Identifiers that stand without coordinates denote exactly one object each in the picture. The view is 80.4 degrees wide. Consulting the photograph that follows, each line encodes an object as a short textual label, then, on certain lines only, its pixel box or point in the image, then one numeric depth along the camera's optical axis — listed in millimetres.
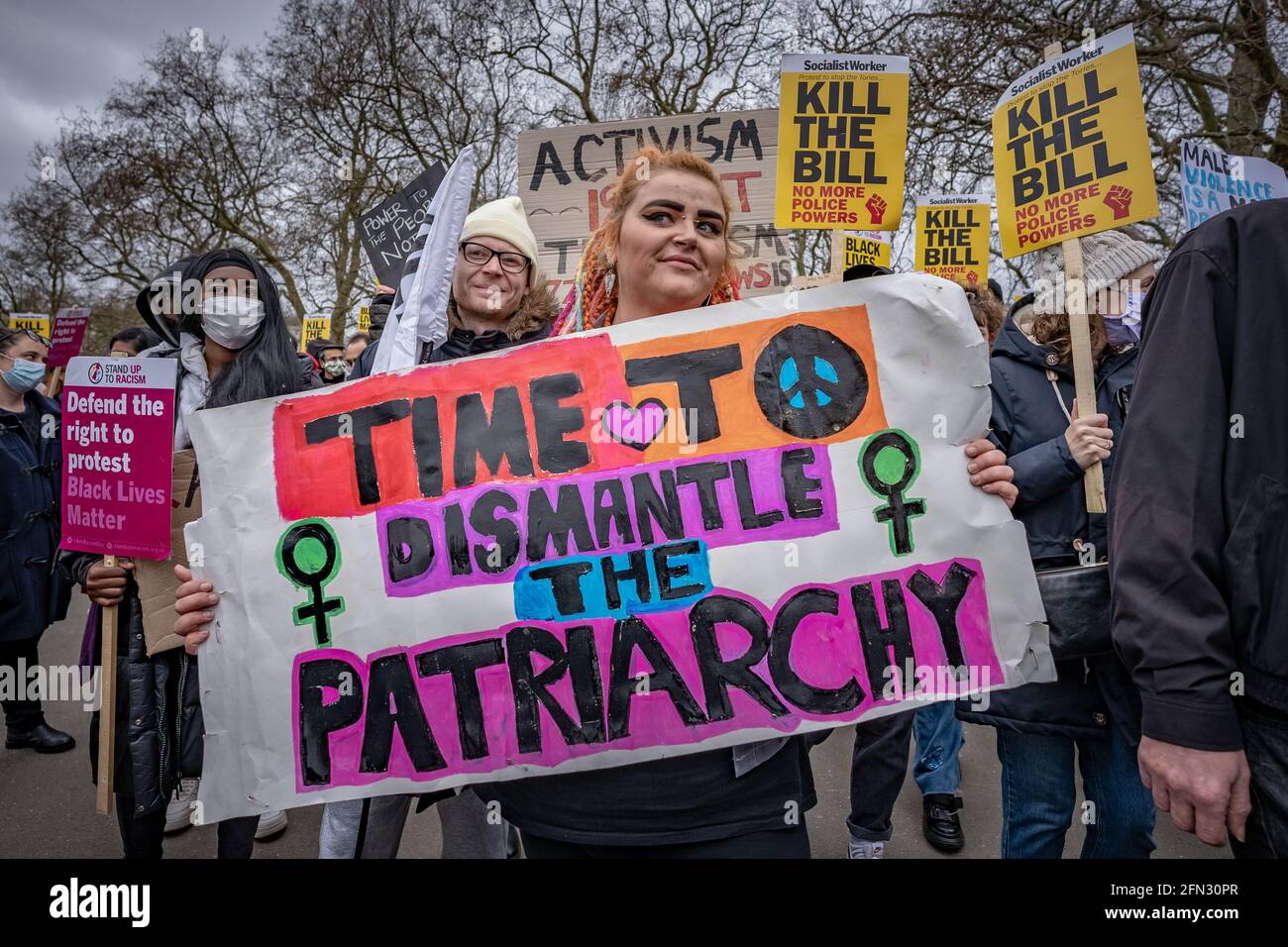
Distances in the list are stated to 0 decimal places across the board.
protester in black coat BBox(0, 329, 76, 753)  4117
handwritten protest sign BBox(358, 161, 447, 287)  2879
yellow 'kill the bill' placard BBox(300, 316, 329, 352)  13250
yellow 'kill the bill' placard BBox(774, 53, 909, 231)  2555
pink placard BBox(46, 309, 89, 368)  5852
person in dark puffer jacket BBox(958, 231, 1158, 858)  2109
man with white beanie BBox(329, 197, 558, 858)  2340
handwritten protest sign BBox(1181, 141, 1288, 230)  3166
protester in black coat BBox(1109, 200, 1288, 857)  1280
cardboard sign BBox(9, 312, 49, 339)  10906
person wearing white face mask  2219
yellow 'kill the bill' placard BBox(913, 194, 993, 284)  5562
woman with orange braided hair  1422
